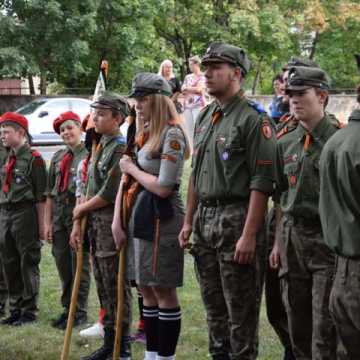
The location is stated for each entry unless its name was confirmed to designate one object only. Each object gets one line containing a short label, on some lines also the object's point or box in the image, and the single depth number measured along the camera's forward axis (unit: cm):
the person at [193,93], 1471
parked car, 2077
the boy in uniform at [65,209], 696
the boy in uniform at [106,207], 572
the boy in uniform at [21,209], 713
